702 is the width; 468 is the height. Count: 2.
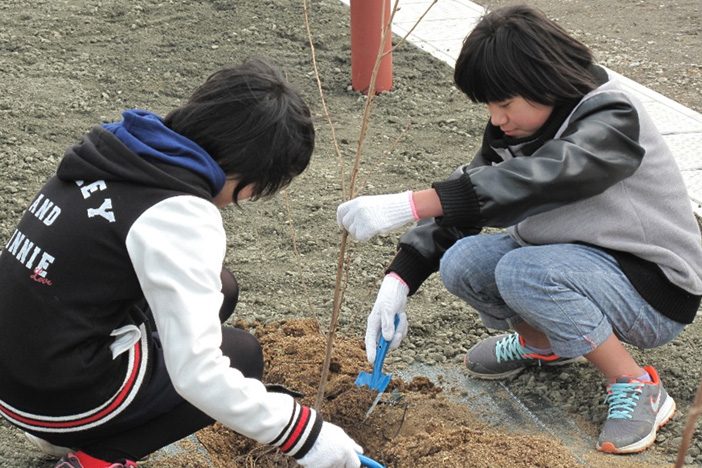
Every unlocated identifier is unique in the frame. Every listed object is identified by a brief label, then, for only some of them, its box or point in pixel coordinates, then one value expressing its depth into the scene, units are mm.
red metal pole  5203
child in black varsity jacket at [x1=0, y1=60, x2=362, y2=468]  1912
